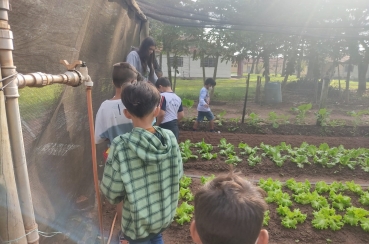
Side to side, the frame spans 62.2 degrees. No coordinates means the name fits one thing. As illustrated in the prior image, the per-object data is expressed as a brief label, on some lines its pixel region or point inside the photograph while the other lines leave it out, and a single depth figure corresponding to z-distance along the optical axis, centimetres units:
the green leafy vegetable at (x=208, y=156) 594
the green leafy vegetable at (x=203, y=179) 472
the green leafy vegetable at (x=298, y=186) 449
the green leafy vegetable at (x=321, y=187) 458
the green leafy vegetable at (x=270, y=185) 453
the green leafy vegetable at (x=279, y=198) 412
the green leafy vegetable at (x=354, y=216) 369
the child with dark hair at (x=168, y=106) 462
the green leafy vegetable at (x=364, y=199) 426
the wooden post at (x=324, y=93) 917
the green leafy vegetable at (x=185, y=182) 464
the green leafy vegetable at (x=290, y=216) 369
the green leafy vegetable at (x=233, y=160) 577
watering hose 206
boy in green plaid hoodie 192
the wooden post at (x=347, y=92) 1565
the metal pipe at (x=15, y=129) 116
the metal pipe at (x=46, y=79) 127
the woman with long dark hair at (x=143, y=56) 446
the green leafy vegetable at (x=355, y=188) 455
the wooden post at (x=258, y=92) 1394
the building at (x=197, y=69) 2973
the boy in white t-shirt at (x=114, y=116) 275
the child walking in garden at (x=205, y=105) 827
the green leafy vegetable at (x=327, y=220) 364
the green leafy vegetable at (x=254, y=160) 572
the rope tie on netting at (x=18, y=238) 118
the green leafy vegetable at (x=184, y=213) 368
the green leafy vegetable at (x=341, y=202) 411
